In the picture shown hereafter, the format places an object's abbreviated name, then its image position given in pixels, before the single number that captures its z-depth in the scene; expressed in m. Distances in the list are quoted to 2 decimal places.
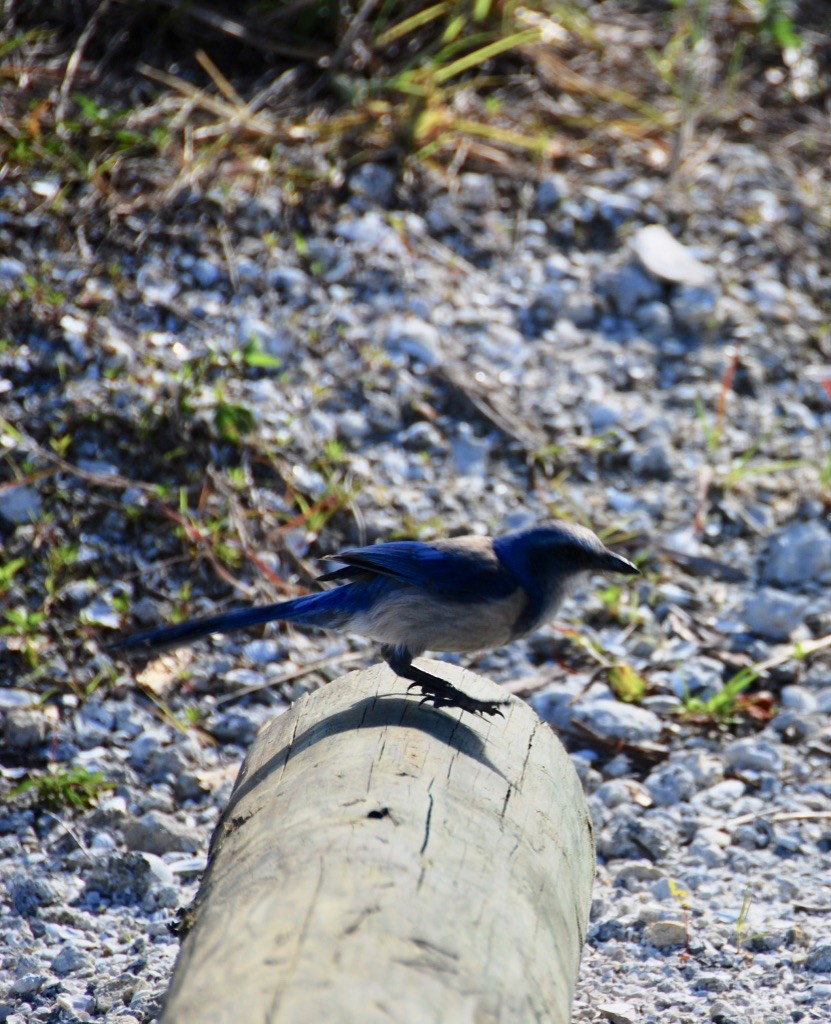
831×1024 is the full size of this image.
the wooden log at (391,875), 4.21
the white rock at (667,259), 13.27
